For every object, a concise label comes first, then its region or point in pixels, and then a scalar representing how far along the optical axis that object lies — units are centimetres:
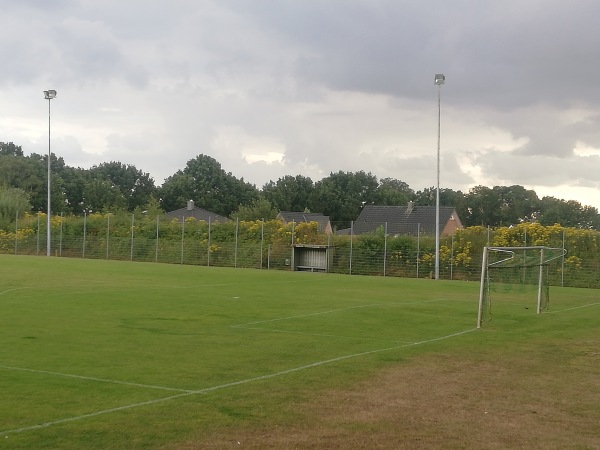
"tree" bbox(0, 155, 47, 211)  9646
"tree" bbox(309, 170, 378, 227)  10269
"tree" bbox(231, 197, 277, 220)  8138
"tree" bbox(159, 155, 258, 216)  11081
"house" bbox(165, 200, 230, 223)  9250
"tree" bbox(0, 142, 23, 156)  14146
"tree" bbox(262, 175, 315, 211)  10450
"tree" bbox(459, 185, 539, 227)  10800
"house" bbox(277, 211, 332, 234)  8975
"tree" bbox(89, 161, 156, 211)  11738
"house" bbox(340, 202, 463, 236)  7850
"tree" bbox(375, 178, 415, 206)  10672
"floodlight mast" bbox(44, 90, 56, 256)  5359
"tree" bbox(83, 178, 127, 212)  10288
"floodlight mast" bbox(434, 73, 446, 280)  4053
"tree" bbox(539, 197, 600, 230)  9606
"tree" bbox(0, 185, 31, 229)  6369
